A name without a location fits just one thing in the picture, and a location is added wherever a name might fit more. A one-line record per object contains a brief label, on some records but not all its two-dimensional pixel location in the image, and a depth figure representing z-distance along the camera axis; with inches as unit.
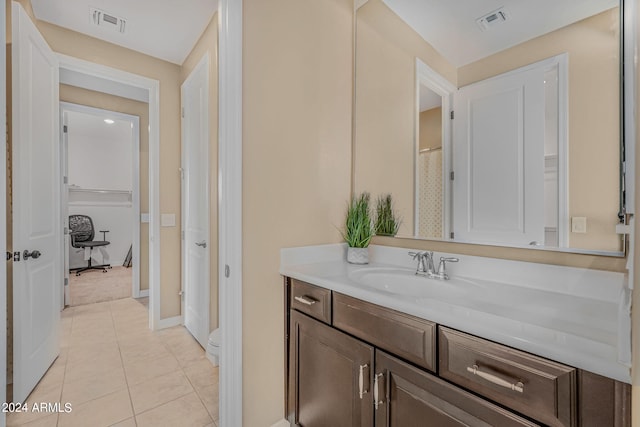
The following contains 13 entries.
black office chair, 201.6
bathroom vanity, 24.0
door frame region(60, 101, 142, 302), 136.6
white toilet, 83.9
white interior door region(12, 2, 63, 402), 66.5
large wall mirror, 37.8
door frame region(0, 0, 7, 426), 46.2
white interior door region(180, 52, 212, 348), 90.1
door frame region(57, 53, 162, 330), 110.0
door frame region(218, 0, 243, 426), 51.1
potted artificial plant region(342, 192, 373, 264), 62.6
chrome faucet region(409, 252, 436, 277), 51.6
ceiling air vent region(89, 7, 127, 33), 86.3
